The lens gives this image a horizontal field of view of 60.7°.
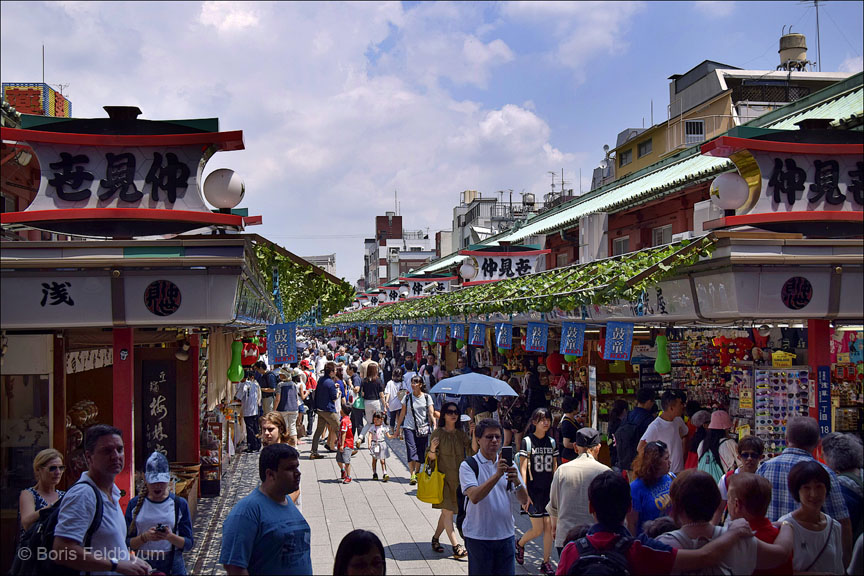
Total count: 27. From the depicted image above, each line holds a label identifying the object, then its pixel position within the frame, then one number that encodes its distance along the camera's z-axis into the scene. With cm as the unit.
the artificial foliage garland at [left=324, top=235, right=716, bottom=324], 795
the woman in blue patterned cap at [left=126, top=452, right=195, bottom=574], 553
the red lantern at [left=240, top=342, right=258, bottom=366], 1761
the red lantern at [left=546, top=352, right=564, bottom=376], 1505
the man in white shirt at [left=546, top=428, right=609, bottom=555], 678
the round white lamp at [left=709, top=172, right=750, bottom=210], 801
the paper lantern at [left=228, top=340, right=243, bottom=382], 1420
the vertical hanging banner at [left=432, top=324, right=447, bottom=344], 2039
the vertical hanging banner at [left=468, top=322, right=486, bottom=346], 1659
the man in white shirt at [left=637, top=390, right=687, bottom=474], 917
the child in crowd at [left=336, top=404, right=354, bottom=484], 1318
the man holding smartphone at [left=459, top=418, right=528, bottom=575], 654
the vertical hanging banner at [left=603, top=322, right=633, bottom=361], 1001
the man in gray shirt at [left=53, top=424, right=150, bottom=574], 469
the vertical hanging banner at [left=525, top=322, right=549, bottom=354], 1303
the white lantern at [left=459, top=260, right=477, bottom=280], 1811
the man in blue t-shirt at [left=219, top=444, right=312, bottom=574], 447
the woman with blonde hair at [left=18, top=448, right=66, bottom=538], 574
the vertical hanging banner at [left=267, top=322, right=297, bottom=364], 1246
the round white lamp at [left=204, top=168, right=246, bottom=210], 760
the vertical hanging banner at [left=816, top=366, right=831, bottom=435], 791
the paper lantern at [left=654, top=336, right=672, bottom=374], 1061
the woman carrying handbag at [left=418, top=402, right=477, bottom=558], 888
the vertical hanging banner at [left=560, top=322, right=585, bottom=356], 1133
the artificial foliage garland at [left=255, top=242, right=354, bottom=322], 933
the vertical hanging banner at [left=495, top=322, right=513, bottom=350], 1491
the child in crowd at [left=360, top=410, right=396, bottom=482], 1333
